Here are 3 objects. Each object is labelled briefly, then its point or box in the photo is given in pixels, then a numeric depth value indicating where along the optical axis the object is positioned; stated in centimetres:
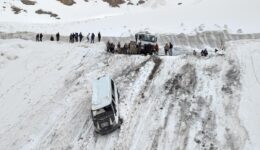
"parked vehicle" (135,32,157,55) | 3579
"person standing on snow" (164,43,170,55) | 3553
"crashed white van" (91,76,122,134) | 2397
